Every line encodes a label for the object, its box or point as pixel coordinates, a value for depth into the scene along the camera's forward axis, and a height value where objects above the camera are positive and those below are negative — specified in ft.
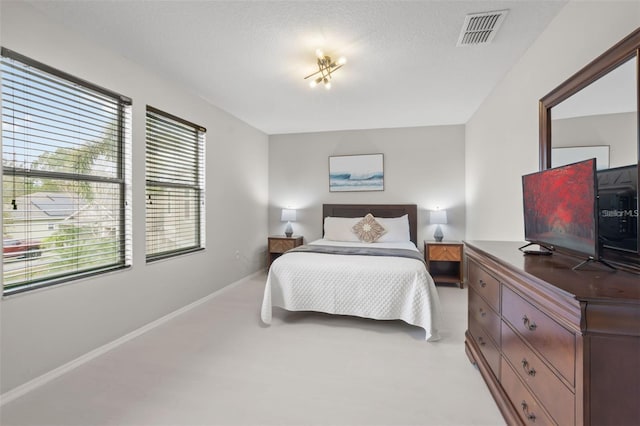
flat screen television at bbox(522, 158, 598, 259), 4.02 +0.05
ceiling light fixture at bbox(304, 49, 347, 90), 8.44 +4.43
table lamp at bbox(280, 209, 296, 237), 17.28 -0.33
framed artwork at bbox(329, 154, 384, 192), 16.78 +2.27
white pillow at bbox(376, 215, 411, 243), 14.88 -0.98
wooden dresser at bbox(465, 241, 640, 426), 3.07 -1.66
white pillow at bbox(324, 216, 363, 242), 15.24 -0.94
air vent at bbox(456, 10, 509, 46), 6.74 +4.55
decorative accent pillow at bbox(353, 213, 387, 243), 14.76 -0.93
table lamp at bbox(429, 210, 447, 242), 15.31 -0.45
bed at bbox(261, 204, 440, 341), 9.05 -2.46
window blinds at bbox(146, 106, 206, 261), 9.89 +0.98
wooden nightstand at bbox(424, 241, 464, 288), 14.42 -2.19
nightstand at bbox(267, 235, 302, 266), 16.84 -1.89
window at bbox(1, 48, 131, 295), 6.22 +0.89
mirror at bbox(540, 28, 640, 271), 4.44 +1.36
